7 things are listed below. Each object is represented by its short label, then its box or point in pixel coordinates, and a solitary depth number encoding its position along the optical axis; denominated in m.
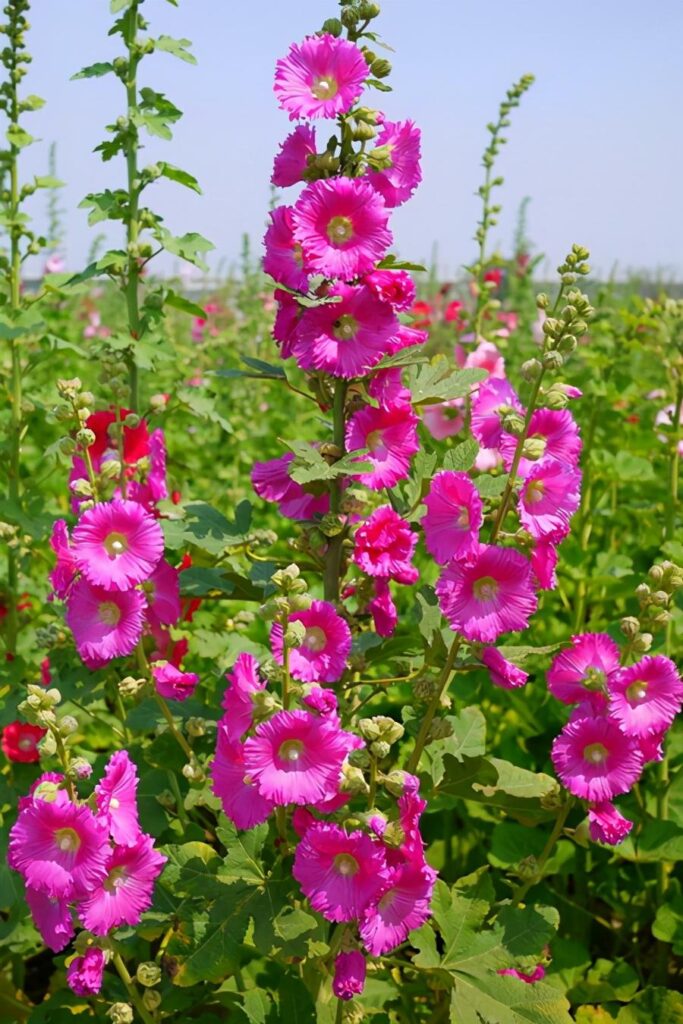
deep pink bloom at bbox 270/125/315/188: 1.83
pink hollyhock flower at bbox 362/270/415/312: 1.80
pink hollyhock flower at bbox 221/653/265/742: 1.60
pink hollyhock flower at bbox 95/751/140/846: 1.62
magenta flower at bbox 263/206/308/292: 1.83
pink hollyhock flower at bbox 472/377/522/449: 1.87
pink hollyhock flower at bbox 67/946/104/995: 1.68
